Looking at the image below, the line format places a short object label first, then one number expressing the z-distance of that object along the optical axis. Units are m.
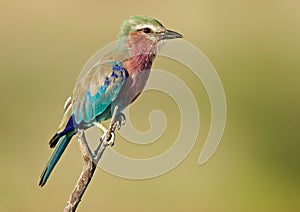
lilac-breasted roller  8.66
